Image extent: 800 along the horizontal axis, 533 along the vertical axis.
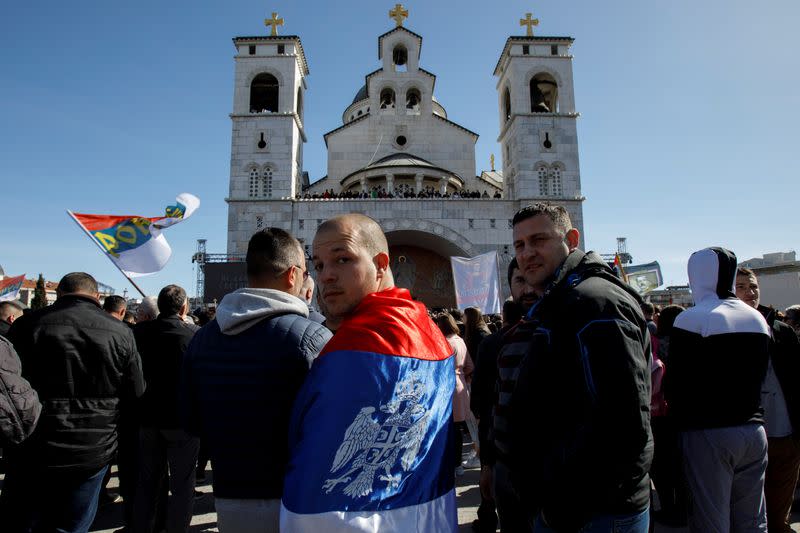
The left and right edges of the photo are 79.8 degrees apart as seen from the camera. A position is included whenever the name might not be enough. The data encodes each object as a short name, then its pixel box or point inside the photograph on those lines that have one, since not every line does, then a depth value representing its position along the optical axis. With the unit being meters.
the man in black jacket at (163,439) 4.21
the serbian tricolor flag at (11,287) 16.30
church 25.66
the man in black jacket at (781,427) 3.86
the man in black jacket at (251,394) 1.94
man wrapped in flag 1.50
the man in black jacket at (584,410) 1.92
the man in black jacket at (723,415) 3.14
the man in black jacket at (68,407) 3.23
